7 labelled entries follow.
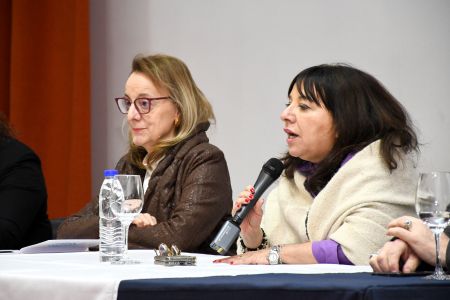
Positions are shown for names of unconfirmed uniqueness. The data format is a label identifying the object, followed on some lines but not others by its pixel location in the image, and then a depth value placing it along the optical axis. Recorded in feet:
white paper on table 16.92
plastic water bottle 14.42
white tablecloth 10.59
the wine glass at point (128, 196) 14.14
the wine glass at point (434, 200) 10.77
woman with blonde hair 19.58
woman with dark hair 15.70
